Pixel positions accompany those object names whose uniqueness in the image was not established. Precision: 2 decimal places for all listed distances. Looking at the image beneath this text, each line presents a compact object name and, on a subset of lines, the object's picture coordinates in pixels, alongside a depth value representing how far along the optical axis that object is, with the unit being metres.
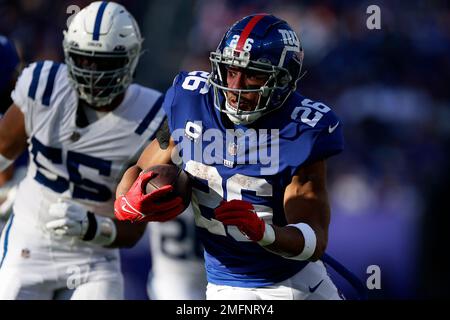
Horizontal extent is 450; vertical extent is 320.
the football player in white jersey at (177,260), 11.40
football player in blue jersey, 7.32
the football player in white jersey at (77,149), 8.78
